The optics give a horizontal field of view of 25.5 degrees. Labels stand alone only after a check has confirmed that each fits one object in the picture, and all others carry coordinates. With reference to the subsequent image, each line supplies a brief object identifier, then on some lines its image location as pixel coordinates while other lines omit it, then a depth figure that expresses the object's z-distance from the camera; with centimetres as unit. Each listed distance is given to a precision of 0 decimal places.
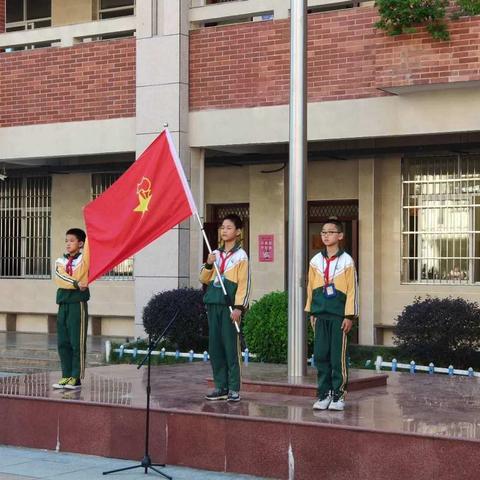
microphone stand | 884
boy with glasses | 942
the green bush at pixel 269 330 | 1506
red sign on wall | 1902
